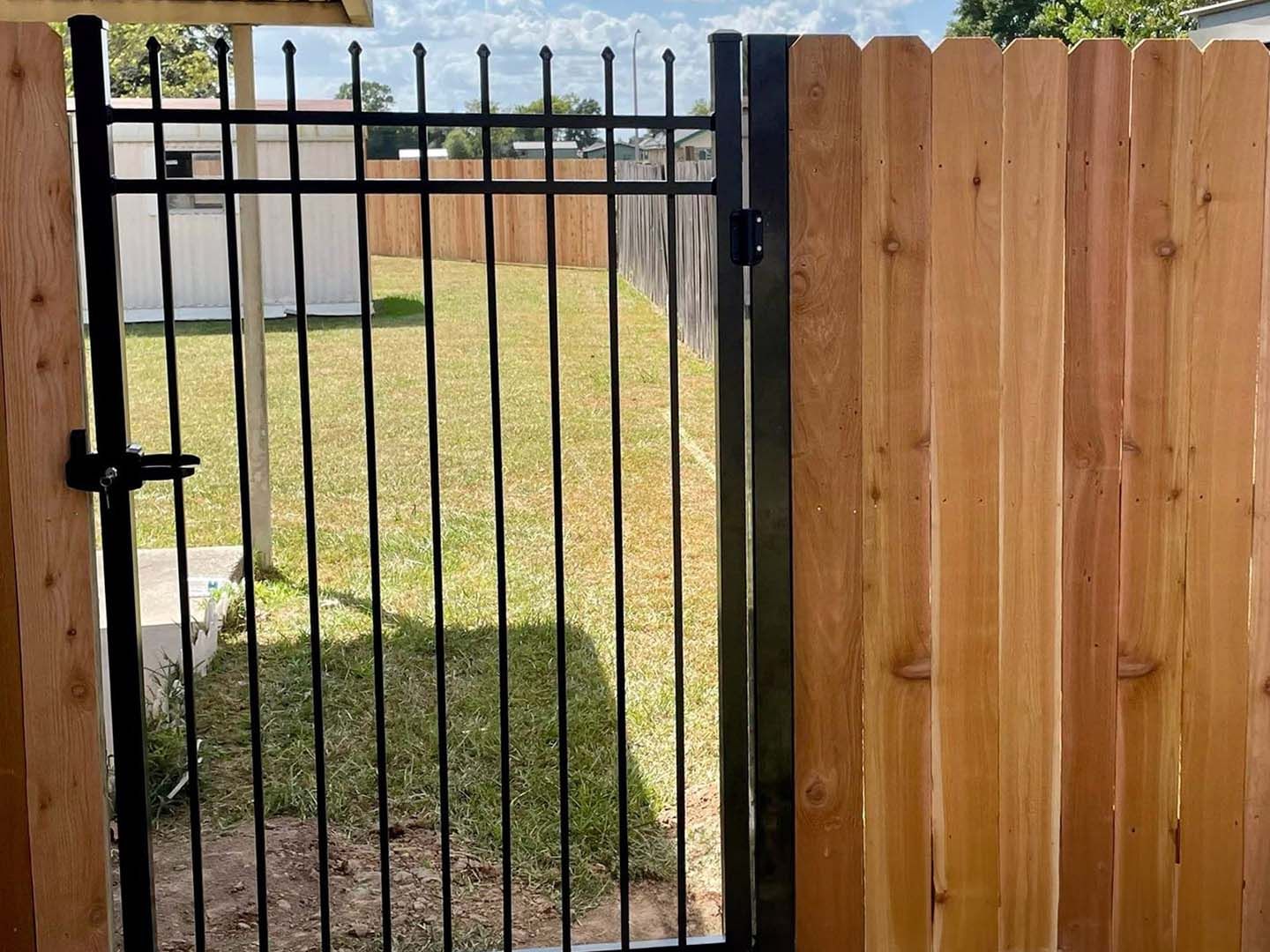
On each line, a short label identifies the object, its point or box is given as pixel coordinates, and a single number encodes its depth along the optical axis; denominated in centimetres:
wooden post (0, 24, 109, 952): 240
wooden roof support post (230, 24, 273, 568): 664
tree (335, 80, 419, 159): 2274
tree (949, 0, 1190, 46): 1644
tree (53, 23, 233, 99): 3030
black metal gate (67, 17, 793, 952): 247
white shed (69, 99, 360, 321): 1636
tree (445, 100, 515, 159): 2097
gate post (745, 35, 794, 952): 258
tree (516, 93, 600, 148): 2953
